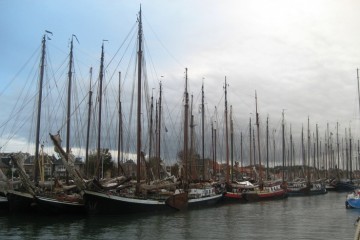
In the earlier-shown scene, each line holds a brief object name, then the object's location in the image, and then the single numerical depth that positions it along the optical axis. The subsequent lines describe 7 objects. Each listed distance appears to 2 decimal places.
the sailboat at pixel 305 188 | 89.56
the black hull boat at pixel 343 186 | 106.21
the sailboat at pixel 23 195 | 39.06
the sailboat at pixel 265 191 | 68.34
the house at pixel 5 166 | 96.31
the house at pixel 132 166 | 70.85
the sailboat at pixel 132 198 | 37.31
